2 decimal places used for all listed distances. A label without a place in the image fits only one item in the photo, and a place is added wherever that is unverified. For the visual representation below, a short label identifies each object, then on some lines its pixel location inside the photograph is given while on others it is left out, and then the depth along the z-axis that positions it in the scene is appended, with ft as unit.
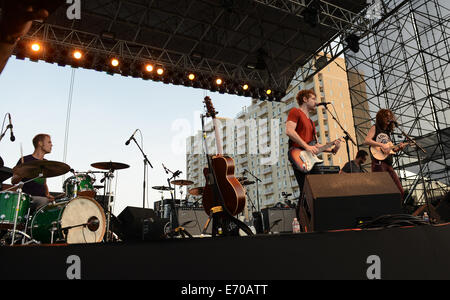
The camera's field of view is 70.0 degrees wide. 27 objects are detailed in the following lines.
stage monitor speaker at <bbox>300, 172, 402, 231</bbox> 7.34
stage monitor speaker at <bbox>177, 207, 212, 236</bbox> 25.25
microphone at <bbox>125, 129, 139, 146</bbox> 17.53
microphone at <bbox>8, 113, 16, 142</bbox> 13.05
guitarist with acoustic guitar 13.30
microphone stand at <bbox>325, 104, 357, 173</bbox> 14.85
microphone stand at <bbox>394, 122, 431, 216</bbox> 11.45
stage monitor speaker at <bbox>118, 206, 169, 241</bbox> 17.89
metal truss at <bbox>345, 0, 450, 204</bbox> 48.70
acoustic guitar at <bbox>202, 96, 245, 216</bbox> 11.90
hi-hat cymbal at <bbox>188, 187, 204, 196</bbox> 22.02
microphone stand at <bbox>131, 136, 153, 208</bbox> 17.88
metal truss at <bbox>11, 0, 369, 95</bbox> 30.99
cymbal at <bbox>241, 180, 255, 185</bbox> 23.73
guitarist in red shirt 11.07
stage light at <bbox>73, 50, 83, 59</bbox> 30.20
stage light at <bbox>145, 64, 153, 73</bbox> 33.02
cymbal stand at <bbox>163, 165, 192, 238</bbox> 23.59
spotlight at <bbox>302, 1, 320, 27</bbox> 28.45
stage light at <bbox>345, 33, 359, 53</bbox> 32.35
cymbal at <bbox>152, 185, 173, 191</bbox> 27.07
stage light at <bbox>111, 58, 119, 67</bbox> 31.76
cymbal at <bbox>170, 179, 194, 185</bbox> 26.35
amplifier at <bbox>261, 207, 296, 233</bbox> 24.89
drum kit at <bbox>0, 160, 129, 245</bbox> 12.76
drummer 15.10
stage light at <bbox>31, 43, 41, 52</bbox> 28.58
